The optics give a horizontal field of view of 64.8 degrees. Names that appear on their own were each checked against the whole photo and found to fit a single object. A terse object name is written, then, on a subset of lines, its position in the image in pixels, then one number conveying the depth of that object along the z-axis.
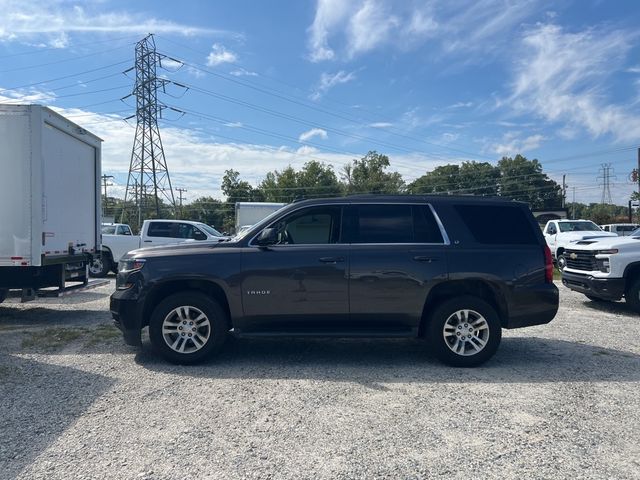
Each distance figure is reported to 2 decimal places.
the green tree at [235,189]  84.06
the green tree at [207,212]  88.31
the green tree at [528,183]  89.06
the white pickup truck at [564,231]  18.31
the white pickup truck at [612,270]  9.30
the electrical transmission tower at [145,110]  45.08
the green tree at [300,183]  83.44
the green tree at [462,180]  88.75
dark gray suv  5.91
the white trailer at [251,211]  26.86
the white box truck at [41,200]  7.58
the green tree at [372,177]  82.06
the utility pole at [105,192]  75.29
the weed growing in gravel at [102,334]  7.15
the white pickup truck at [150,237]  16.34
